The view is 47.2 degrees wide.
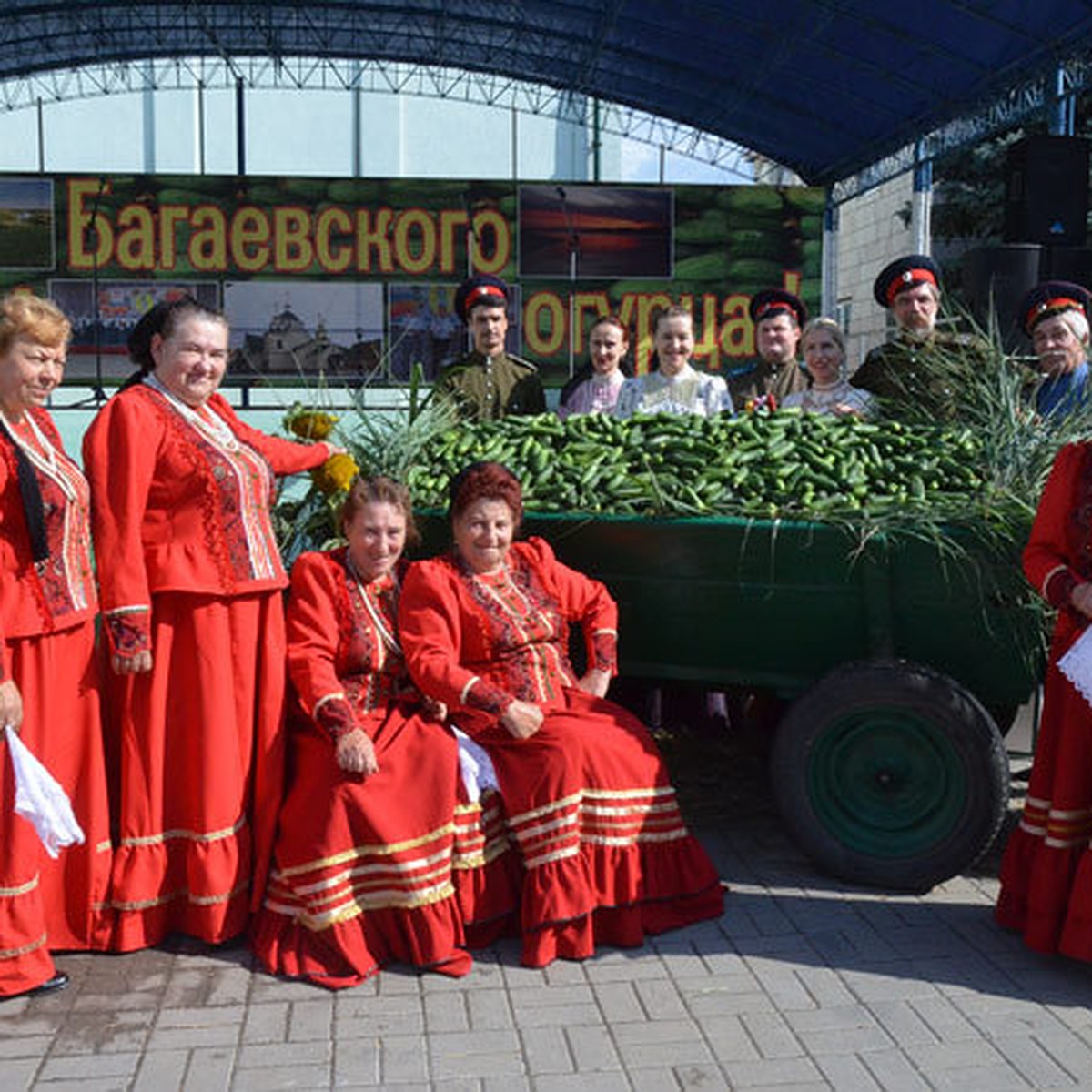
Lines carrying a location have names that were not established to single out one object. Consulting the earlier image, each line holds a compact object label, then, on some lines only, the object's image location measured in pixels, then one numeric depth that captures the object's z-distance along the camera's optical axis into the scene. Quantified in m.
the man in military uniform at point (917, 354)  4.41
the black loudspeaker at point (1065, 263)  10.06
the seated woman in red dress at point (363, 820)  3.38
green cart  3.79
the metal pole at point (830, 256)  19.59
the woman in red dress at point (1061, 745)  3.36
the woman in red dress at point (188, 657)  3.43
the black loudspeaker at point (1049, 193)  10.22
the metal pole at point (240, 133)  24.14
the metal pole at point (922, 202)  16.61
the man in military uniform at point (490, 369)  5.42
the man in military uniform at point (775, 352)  5.73
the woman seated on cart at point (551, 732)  3.50
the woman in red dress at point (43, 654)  3.17
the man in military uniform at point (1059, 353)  4.50
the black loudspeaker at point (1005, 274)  9.72
